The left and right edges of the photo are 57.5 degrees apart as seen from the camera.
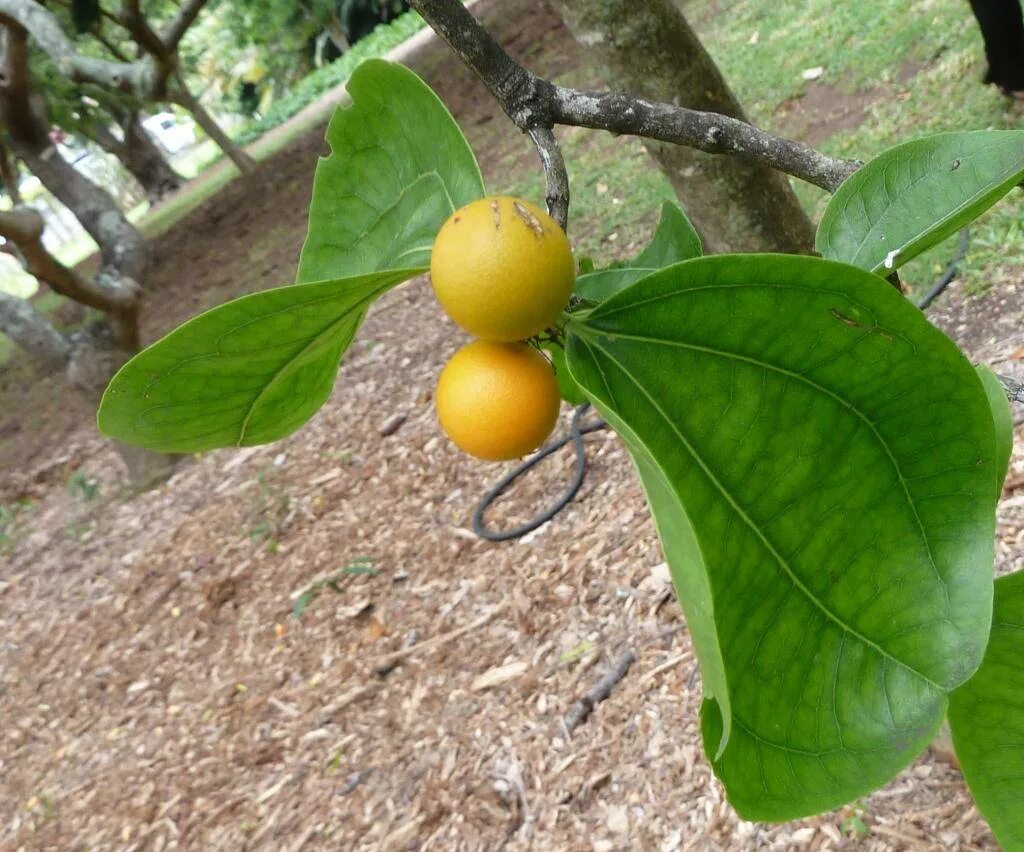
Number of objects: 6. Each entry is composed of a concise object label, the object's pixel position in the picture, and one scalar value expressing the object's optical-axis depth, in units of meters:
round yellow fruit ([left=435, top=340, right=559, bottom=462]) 0.65
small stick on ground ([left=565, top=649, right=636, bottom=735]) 2.51
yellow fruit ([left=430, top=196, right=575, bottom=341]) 0.56
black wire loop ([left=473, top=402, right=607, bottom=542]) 3.30
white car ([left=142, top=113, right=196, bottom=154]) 29.27
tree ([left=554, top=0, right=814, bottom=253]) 1.65
